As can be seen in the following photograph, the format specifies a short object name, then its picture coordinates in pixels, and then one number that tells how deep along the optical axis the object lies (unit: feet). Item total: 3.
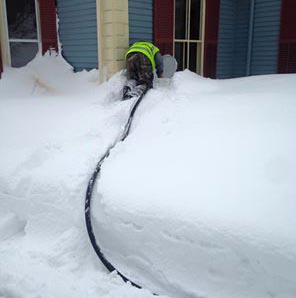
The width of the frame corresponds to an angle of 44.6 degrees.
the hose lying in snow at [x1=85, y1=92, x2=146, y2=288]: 10.48
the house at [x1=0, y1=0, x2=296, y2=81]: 21.31
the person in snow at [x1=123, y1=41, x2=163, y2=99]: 19.13
